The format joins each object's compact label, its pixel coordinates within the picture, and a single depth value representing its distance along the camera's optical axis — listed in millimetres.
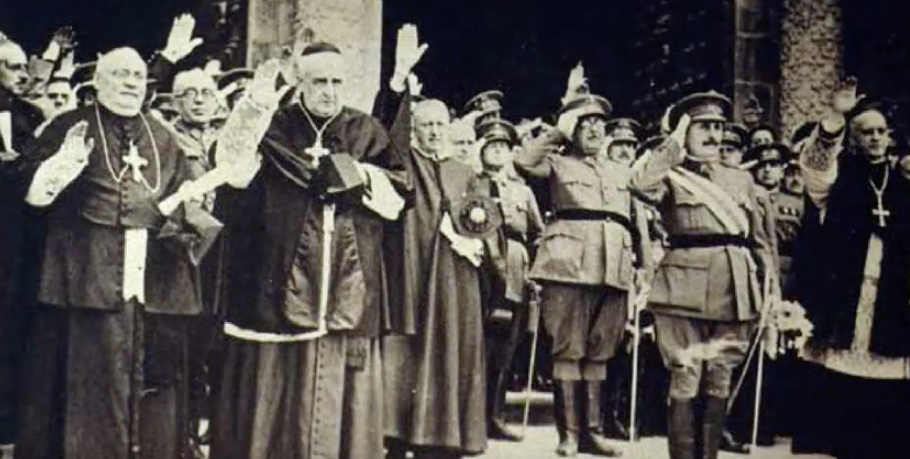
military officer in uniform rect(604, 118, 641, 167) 8617
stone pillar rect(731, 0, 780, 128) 11109
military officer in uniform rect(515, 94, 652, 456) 7770
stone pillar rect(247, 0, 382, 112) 7840
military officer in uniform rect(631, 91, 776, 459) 7102
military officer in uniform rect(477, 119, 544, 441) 8102
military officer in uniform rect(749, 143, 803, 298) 8492
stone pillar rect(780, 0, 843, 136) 11289
